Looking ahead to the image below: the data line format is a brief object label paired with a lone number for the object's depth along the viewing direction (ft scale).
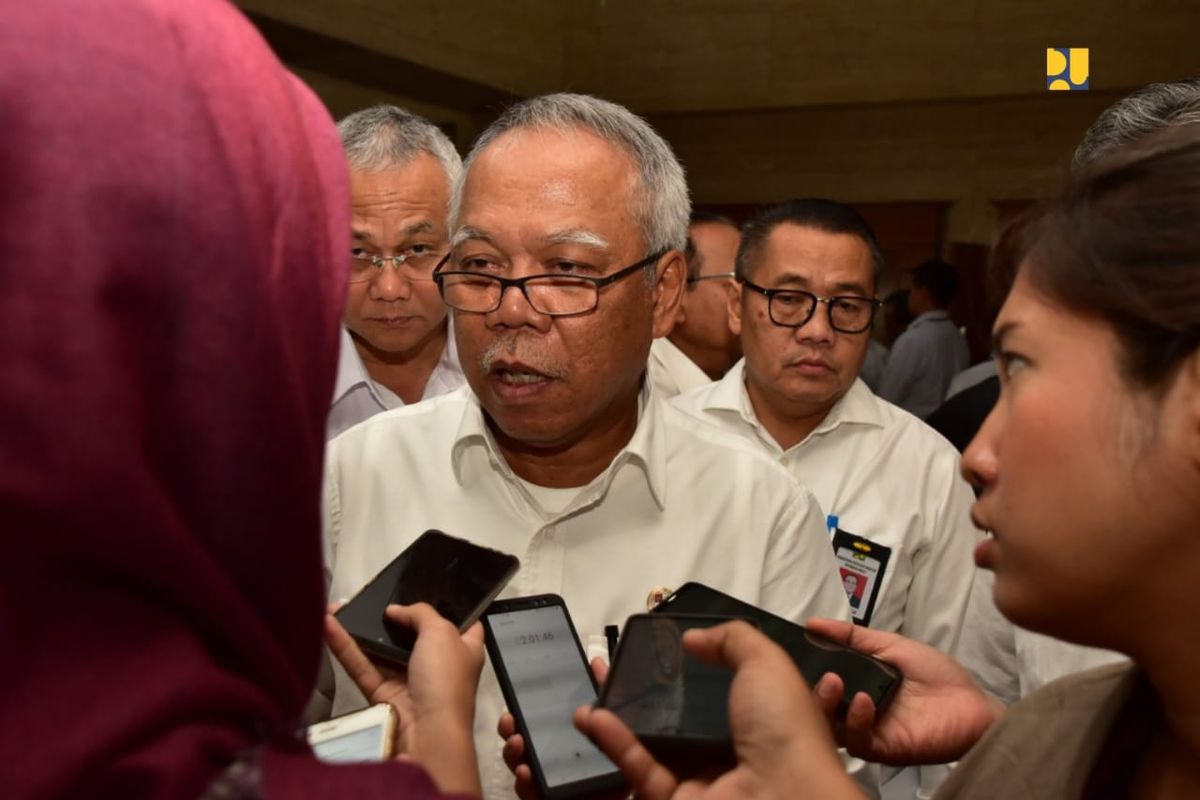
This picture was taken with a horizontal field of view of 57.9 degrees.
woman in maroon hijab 2.21
